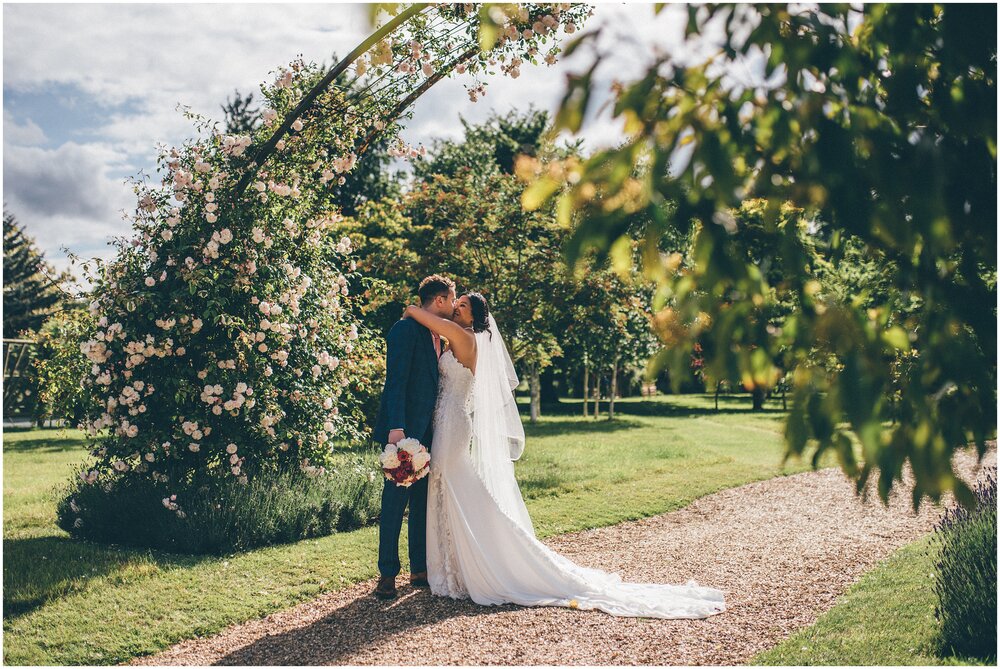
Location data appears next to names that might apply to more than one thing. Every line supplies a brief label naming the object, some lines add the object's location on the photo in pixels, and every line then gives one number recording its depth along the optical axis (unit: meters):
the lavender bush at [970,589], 4.05
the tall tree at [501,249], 14.86
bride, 5.12
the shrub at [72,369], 7.19
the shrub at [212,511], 6.28
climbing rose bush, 6.80
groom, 5.33
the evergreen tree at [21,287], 30.59
